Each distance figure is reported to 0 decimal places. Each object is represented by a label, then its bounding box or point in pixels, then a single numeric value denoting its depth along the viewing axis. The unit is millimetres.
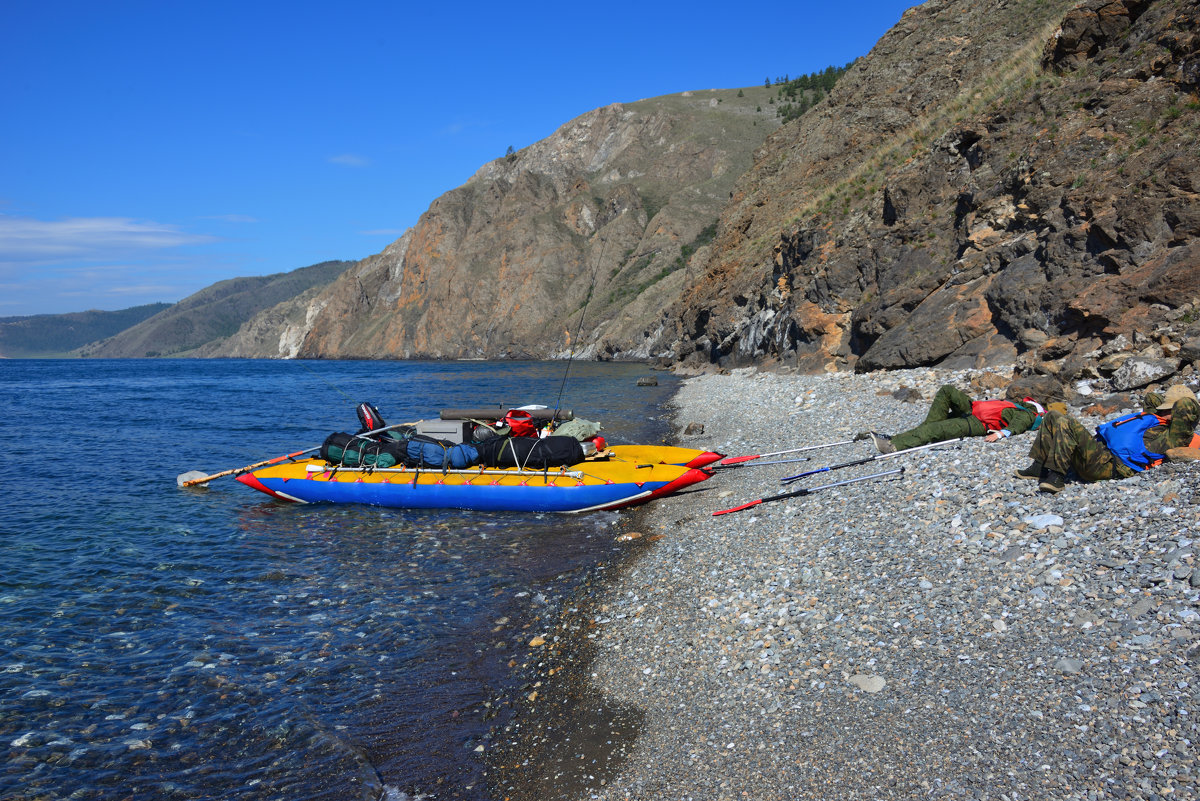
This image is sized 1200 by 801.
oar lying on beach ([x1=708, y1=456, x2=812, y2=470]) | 12728
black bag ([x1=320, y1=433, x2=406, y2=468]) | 14180
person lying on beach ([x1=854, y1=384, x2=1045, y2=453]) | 9883
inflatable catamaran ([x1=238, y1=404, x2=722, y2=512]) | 12500
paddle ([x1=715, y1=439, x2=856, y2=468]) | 12135
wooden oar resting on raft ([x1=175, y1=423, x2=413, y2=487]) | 15858
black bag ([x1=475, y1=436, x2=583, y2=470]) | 13164
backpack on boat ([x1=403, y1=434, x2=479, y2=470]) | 13680
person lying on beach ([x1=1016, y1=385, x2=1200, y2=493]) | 7105
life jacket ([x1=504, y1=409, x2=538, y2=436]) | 14539
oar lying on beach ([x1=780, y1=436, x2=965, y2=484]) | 10125
